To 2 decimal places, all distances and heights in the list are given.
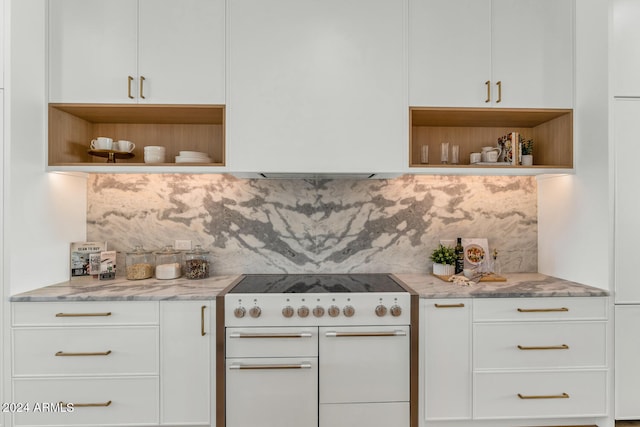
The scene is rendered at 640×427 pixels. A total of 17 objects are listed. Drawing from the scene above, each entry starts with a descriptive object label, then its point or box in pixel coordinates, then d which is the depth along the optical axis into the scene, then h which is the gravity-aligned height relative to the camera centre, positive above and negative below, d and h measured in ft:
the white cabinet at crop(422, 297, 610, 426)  6.01 -2.68
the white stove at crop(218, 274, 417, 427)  5.84 -2.63
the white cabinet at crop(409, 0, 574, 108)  6.56 +3.09
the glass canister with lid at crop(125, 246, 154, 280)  7.09 -1.19
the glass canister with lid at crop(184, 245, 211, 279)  7.20 -1.20
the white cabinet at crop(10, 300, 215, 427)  5.74 -2.66
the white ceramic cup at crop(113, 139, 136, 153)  6.97 +1.31
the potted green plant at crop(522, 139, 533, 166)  7.05 +1.23
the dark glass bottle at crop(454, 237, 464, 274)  7.52 -1.10
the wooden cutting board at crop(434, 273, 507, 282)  6.95 -1.42
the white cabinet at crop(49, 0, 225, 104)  6.38 +3.00
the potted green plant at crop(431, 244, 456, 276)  7.41 -1.13
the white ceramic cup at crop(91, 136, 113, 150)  6.76 +1.30
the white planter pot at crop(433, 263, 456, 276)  7.43 -1.32
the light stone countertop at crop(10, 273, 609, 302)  5.83 -1.50
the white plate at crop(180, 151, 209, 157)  6.79 +1.11
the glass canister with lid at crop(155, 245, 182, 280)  7.13 -1.19
